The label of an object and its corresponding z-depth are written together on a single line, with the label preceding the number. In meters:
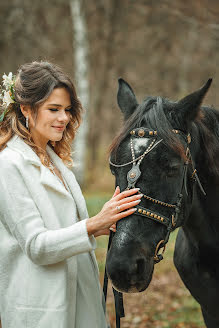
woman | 2.14
